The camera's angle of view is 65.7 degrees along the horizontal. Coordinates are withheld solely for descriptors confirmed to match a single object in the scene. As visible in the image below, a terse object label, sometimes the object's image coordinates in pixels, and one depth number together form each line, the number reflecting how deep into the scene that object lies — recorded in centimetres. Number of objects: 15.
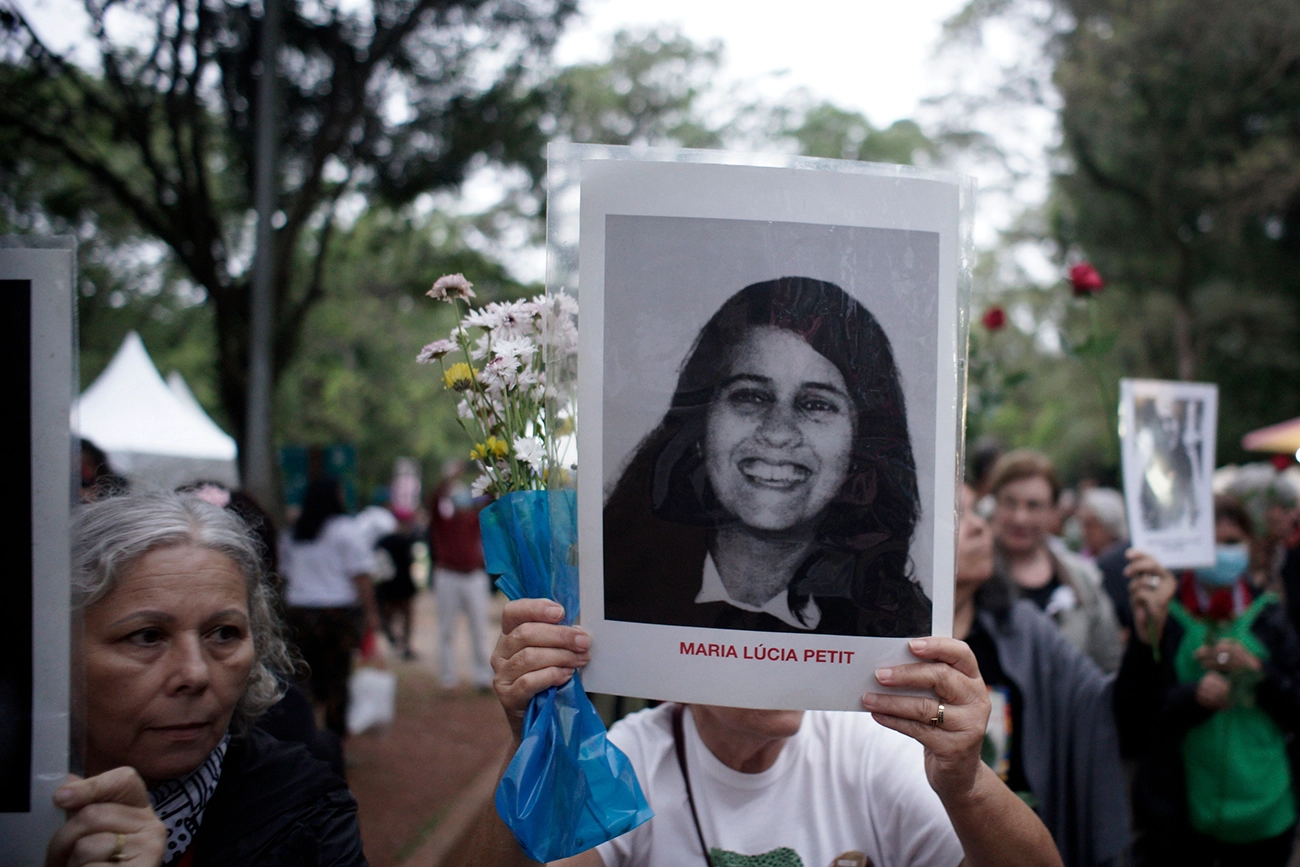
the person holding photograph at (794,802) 172
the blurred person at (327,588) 704
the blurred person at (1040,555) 427
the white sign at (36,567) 138
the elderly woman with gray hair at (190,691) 161
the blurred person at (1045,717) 289
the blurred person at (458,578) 980
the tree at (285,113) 712
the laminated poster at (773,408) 151
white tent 813
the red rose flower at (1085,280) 325
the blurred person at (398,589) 1341
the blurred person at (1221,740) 370
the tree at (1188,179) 1773
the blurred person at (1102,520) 672
